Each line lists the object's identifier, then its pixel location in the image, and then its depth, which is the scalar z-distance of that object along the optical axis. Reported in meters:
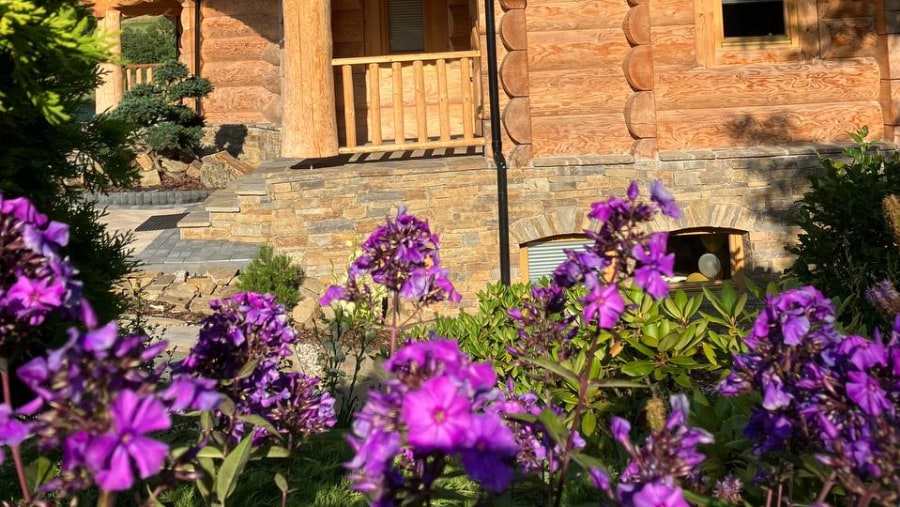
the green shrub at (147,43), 23.82
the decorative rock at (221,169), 14.34
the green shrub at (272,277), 8.25
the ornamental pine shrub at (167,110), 14.60
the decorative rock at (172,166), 15.45
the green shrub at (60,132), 3.59
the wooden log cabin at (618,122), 8.73
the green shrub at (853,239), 5.41
